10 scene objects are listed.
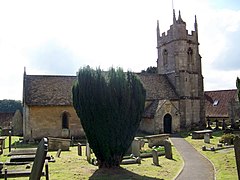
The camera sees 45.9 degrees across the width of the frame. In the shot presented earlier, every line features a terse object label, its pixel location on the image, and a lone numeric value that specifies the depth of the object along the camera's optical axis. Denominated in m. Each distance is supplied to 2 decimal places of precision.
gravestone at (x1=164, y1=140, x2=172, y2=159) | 19.20
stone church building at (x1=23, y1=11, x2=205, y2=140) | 30.91
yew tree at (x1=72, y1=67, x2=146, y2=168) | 15.34
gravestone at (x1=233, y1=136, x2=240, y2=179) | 9.40
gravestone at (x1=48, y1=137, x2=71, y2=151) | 24.80
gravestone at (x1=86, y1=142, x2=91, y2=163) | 18.47
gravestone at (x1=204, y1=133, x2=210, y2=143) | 26.14
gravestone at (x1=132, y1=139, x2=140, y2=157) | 19.60
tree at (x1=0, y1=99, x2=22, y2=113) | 70.81
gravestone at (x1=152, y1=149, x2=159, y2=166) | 16.98
